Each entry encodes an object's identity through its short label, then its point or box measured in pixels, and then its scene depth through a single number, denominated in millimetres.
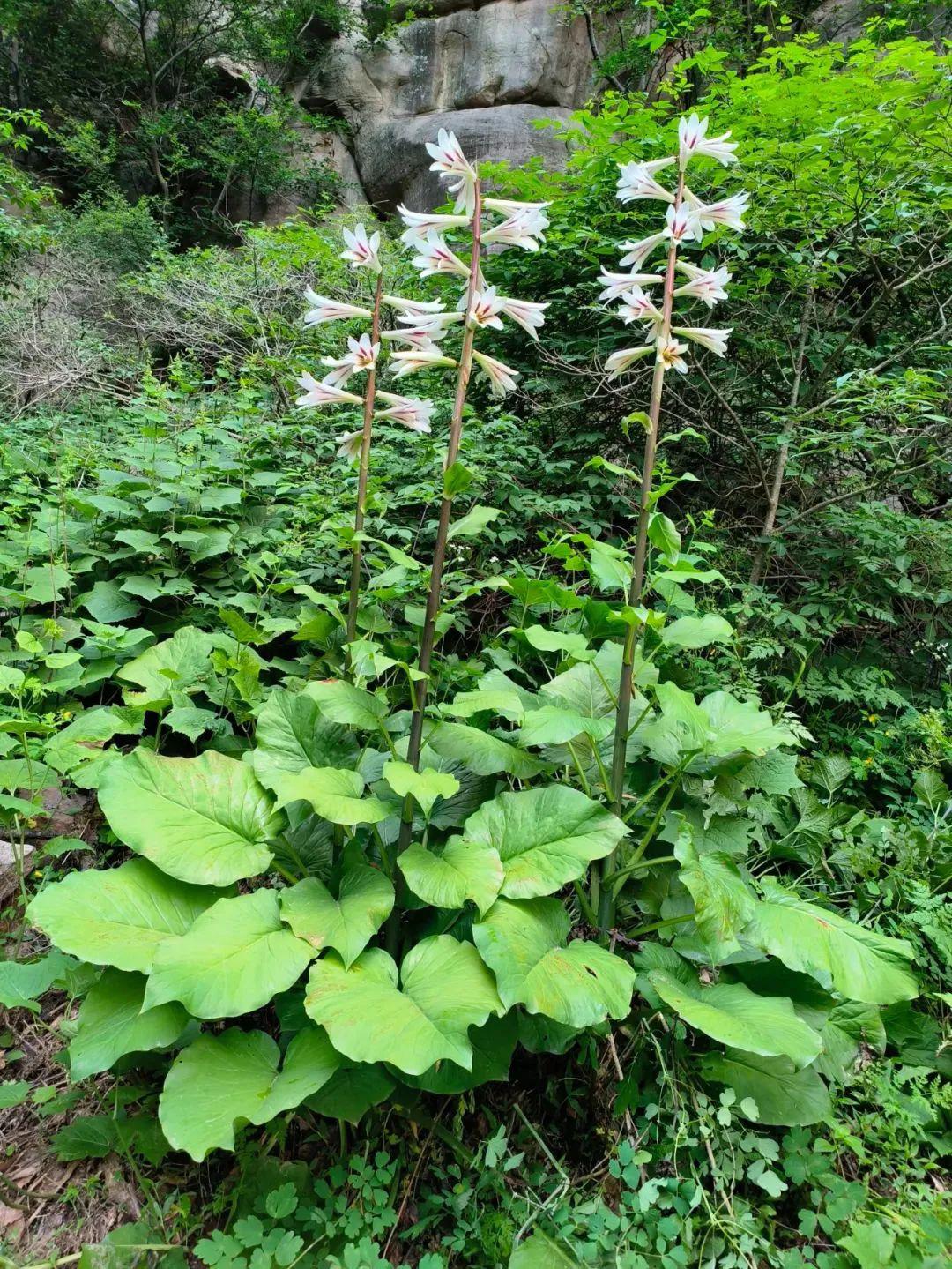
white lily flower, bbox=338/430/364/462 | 1694
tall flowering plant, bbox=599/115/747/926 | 1648
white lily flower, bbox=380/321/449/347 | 1605
